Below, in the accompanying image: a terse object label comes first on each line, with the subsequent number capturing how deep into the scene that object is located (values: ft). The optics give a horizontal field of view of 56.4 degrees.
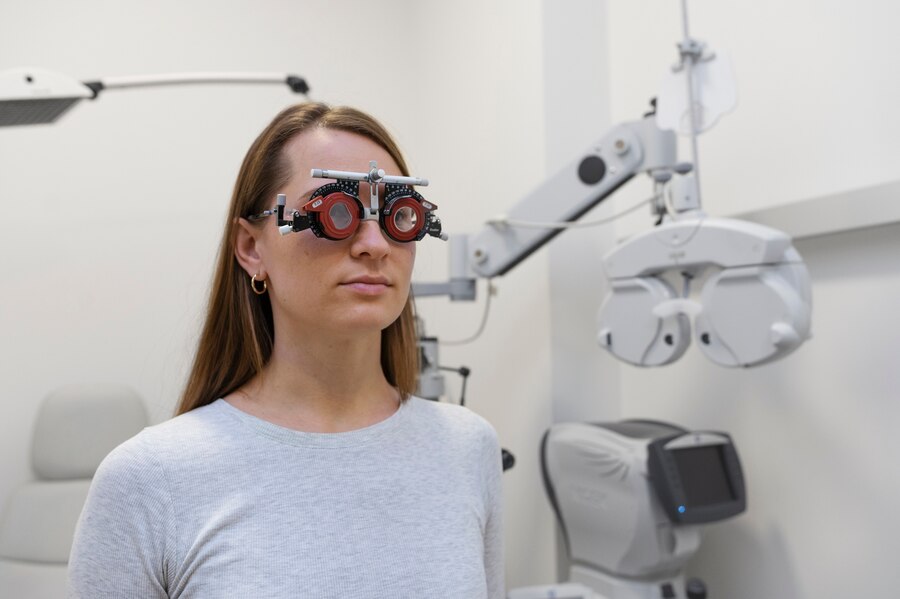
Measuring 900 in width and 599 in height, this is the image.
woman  2.49
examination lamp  6.38
